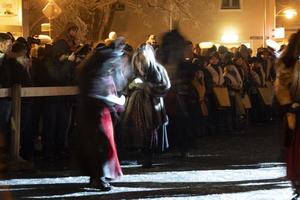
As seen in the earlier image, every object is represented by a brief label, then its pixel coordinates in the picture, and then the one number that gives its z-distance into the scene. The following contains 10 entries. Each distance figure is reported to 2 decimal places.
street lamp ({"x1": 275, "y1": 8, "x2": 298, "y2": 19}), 38.48
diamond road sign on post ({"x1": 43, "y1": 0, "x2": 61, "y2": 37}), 17.67
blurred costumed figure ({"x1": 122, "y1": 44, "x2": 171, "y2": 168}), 10.14
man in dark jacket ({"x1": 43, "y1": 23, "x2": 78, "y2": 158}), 11.34
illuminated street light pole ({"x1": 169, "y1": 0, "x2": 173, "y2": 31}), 30.59
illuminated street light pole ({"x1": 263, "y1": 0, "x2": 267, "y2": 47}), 37.44
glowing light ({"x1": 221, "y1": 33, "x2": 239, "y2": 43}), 37.09
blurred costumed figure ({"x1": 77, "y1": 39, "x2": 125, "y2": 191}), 8.49
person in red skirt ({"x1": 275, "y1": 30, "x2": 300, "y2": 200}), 7.35
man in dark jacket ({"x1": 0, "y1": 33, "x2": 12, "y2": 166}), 10.44
